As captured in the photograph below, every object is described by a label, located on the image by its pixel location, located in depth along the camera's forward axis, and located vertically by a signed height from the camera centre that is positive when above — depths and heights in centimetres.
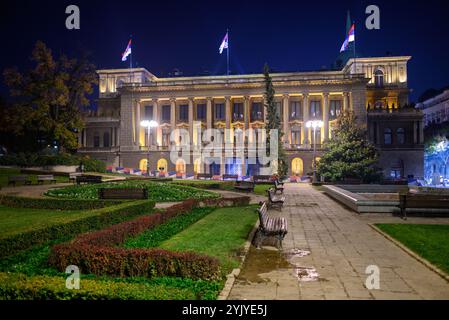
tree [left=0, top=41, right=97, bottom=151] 4625 +964
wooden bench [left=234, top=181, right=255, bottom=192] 2818 -108
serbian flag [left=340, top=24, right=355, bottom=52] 4322 +1502
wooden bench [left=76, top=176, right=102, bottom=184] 2822 -52
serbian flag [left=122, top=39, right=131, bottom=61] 5275 +1626
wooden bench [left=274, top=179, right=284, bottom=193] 2333 -102
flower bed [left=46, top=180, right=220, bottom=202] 2145 -116
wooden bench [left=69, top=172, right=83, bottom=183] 3313 -52
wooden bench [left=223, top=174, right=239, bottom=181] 4690 -68
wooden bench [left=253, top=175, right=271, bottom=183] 4131 -71
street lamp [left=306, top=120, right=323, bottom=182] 4229 +521
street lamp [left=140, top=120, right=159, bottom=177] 4632 +595
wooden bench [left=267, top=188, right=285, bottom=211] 1783 -140
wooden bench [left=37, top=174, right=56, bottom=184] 3128 -56
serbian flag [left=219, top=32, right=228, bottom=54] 5466 +1799
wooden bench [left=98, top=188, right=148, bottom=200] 1884 -104
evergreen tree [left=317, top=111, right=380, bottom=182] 3841 +141
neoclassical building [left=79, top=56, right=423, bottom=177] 6250 +992
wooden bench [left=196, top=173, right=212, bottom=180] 4838 -56
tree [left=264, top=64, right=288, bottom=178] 5084 +729
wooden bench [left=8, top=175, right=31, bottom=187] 2944 -53
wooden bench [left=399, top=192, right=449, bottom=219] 1516 -122
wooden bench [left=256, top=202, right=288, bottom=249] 1004 -151
